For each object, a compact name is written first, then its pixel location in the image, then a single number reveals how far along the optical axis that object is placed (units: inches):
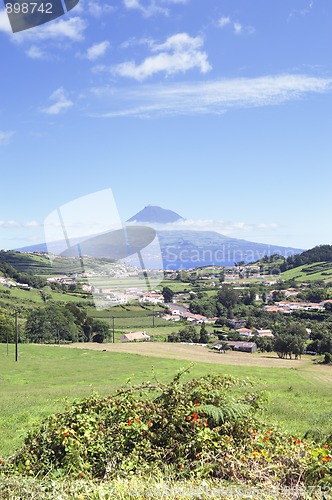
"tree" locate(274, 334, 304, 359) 2228.1
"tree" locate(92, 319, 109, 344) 2834.6
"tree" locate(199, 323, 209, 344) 3051.2
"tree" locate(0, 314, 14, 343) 2114.9
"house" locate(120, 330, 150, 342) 2715.1
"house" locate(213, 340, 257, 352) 2704.2
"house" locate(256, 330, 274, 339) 3198.8
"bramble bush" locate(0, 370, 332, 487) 186.7
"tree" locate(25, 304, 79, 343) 2620.6
